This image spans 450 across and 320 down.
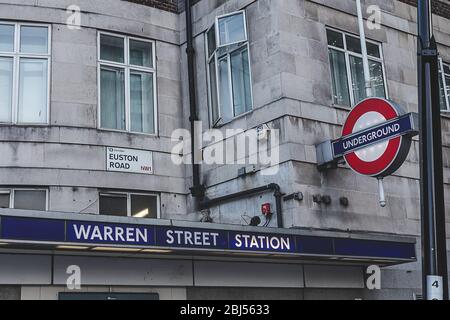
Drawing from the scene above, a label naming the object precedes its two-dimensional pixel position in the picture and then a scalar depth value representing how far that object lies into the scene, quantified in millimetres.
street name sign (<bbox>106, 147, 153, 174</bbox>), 14438
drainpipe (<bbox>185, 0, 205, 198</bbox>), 14961
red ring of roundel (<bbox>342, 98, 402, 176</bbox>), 12336
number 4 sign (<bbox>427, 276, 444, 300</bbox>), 6891
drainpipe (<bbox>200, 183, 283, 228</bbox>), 13133
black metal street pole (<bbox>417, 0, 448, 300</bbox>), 6957
